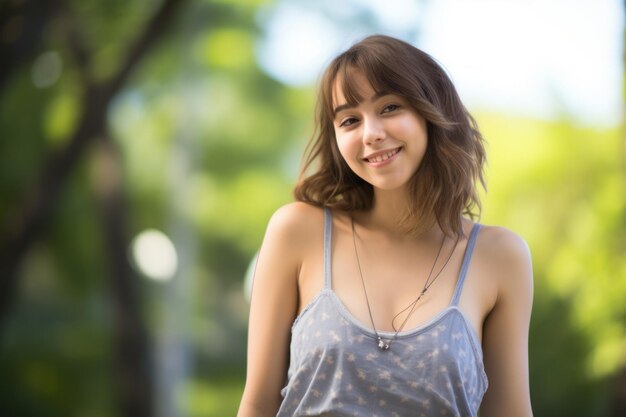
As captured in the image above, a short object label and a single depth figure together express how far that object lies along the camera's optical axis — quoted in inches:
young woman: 87.3
